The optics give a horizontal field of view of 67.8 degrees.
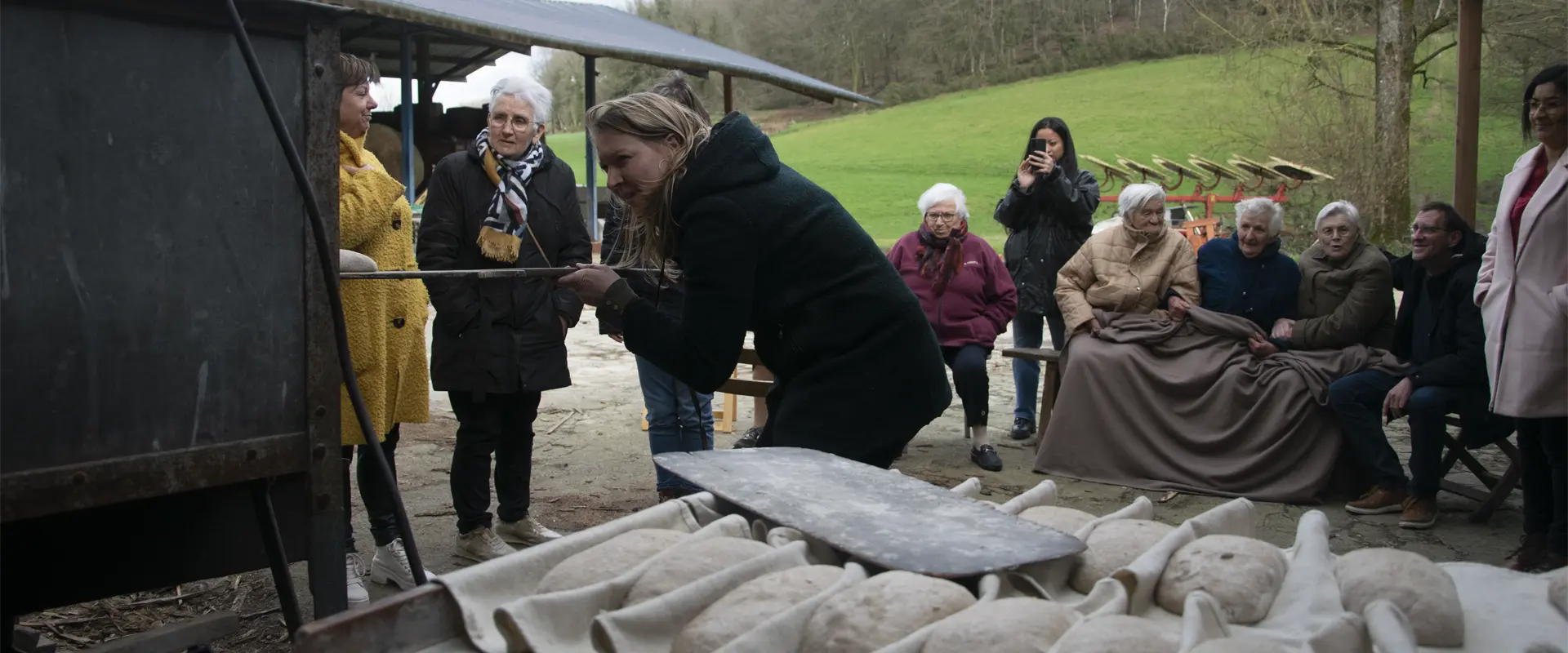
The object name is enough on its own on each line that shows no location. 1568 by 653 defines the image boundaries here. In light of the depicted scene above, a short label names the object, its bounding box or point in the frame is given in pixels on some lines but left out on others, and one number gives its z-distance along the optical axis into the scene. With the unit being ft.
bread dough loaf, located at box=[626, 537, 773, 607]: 4.88
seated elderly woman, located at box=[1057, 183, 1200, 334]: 18.38
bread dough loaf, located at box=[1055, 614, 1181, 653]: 4.09
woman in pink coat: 12.48
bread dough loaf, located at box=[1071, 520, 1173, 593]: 5.20
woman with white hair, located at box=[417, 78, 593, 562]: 12.44
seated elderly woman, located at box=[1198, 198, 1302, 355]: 17.60
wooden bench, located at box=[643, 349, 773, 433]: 18.58
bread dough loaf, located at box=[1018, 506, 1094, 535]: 5.86
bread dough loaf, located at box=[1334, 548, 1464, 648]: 4.78
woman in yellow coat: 11.35
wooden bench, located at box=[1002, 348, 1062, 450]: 19.34
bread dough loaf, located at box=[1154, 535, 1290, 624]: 4.81
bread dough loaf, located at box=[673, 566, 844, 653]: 4.49
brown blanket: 16.65
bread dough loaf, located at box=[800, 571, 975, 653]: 4.36
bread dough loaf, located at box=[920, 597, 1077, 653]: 4.16
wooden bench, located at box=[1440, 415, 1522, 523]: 15.10
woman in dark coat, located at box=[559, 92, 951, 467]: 7.54
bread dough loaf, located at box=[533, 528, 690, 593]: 5.04
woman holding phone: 19.76
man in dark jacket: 14.99
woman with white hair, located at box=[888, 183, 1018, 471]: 19.15
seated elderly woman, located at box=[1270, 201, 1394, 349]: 16.69
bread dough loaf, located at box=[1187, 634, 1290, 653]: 4.10
